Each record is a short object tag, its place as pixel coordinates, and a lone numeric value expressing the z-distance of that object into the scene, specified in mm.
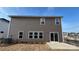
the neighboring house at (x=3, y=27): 6729
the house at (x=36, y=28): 5678
